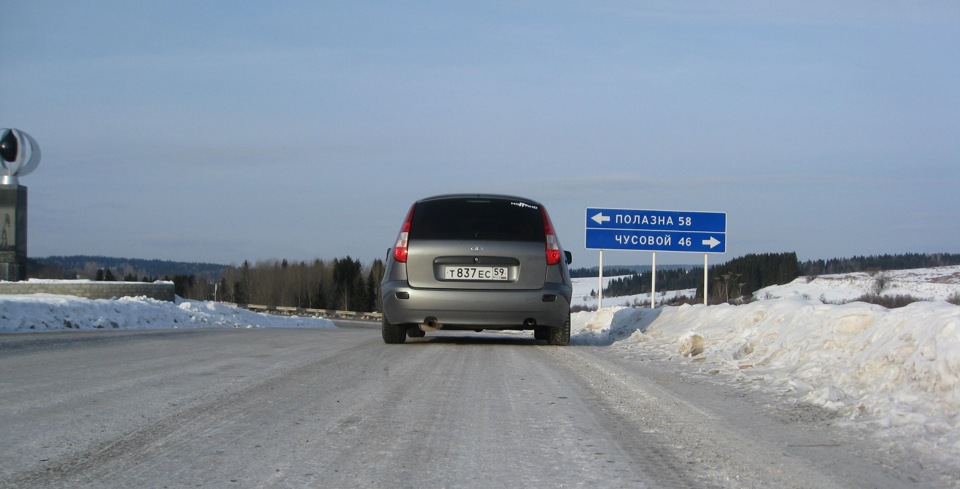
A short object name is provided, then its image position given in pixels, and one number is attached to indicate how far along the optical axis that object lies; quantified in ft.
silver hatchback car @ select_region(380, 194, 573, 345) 32.27
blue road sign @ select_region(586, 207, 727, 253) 71.26
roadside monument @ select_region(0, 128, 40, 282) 96.78
